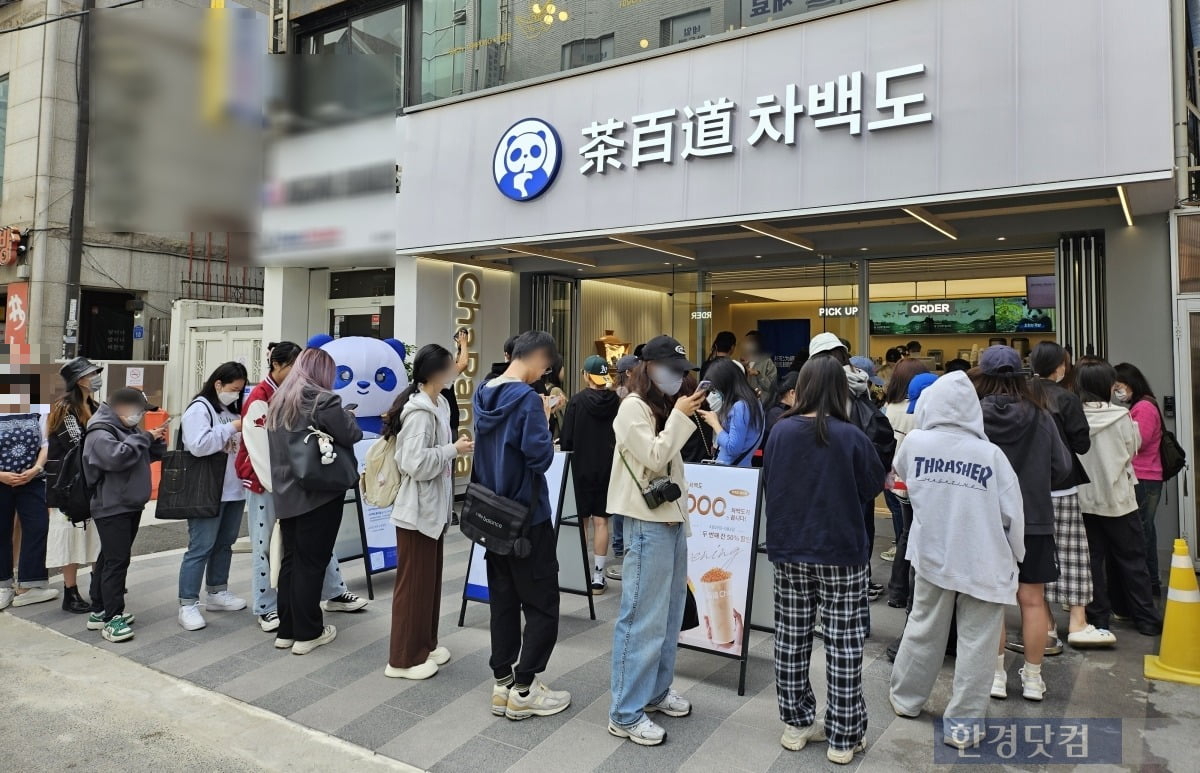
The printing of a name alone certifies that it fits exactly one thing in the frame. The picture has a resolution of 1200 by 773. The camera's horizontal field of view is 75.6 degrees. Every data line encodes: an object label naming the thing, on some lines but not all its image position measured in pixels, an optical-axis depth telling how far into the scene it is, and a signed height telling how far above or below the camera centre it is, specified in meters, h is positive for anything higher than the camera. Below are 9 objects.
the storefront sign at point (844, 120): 5.87 +2.64
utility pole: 14.75 +4.64
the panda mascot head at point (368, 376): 7.30 +0.35
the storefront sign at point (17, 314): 16.70 +2.05
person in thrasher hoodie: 3.53 -0.54
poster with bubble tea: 4.35 -0.78
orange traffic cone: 4.40 -1.19
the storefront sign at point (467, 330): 10.40 +1.14
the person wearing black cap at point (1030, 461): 3.93 -0.22
